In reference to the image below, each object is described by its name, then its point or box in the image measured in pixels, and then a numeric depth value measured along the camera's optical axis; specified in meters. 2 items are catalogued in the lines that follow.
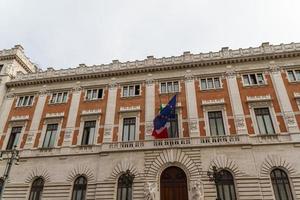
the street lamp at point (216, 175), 15.91
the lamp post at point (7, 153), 24.23
